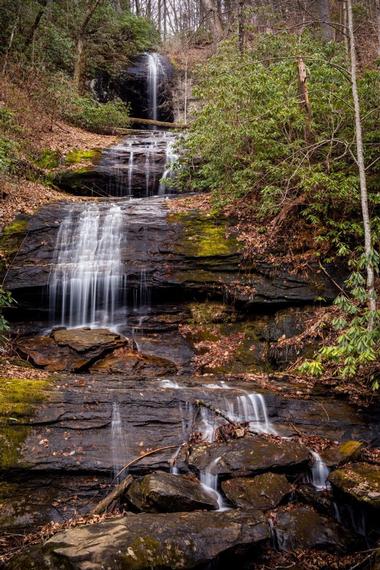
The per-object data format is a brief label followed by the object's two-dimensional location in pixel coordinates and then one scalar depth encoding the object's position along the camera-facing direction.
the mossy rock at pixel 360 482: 5.05
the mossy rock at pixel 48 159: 14.31
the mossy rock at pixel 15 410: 5.56
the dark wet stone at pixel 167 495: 5.05
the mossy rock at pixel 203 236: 10.30
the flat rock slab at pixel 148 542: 4.07
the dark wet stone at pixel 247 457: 5.69
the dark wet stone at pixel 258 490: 5.36
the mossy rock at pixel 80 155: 14.84
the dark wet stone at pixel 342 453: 5.97
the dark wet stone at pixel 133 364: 8.52
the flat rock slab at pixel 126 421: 5.72
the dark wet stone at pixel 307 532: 4.99
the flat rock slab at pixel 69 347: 8.55
